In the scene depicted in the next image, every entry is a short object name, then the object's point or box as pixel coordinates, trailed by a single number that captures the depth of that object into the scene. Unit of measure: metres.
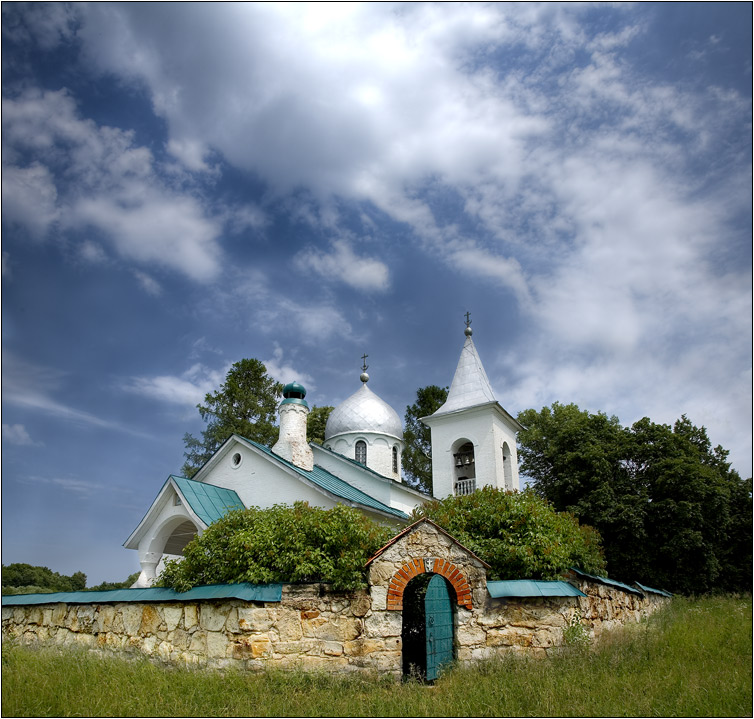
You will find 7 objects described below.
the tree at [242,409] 29.95
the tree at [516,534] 9.12
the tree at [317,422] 31.40
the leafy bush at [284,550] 7.98
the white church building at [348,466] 14.39
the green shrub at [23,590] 18.24
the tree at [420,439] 32.66
